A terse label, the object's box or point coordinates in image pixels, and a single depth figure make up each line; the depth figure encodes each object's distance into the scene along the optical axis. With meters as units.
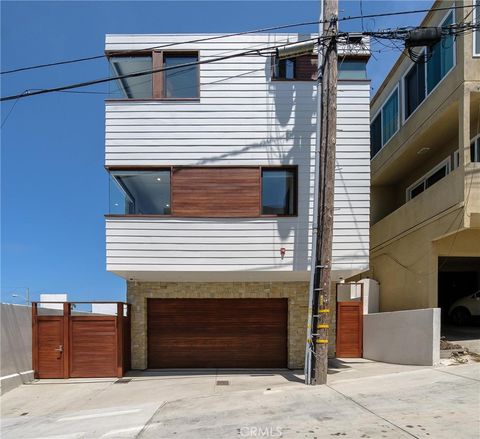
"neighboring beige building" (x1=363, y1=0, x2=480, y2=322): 9.54
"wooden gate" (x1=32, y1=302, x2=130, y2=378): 9.91
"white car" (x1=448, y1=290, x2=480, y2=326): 13.37
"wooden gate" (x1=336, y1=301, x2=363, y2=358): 11.11
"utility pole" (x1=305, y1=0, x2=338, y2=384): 7.85
